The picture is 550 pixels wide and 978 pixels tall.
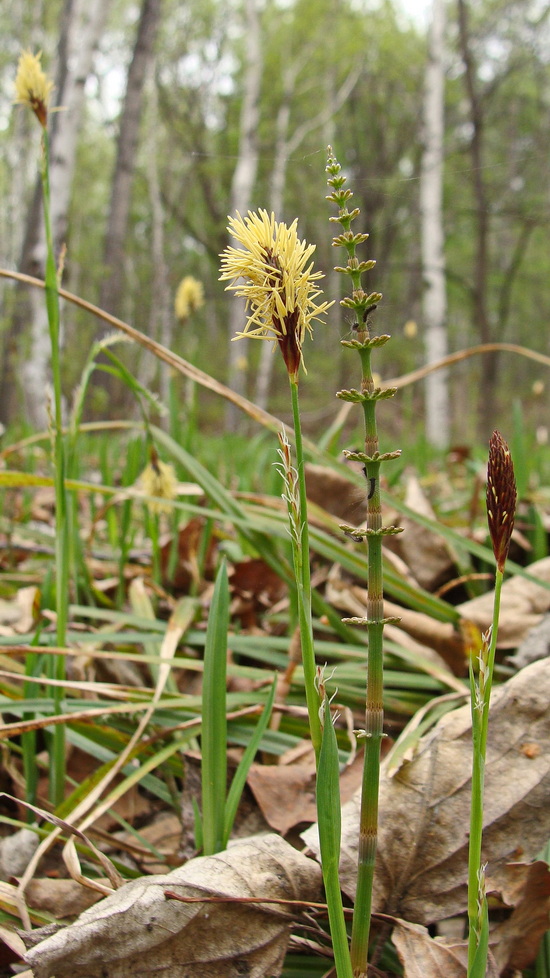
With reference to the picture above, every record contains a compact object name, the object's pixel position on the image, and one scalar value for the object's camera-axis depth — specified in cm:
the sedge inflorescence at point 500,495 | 20
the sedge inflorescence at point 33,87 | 28
